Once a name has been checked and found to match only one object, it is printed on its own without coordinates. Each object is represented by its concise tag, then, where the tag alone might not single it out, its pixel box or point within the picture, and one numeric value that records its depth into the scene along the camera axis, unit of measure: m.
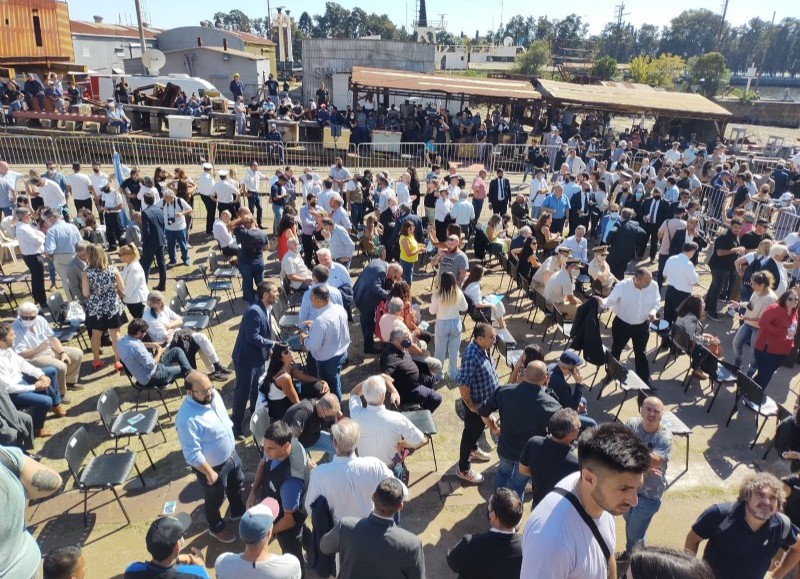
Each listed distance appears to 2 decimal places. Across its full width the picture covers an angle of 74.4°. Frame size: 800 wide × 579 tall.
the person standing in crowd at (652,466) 4.09
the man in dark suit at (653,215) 11.54
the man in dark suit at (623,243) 9.30
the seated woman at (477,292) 7.24
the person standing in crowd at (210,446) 4.32
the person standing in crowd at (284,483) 3.83
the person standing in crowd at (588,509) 2.27
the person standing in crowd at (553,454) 3.62
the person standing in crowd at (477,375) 5.09
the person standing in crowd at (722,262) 8.82
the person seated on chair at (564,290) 8.05
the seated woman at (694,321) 7.09
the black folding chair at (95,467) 4.57
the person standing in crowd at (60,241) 8.35
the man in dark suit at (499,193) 12.66
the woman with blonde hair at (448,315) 6.48
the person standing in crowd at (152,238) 9.31
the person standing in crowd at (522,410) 4.29
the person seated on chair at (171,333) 6.60
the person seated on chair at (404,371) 5.55
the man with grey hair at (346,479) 3.62
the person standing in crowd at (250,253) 8.30
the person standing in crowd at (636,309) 6.74
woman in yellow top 8.65
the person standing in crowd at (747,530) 3.33
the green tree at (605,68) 53.12
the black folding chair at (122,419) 5.29
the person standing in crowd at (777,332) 6.43
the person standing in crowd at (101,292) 6.85
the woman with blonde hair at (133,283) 7.19
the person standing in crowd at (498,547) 3.12
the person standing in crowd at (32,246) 8.38
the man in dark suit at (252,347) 5.59
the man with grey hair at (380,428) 4.26
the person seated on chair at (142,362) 5.85
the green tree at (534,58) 63.03
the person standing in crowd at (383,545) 3.01
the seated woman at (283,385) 5.25
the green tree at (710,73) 52.75
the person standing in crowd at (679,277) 7.75
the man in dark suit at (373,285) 7.18
